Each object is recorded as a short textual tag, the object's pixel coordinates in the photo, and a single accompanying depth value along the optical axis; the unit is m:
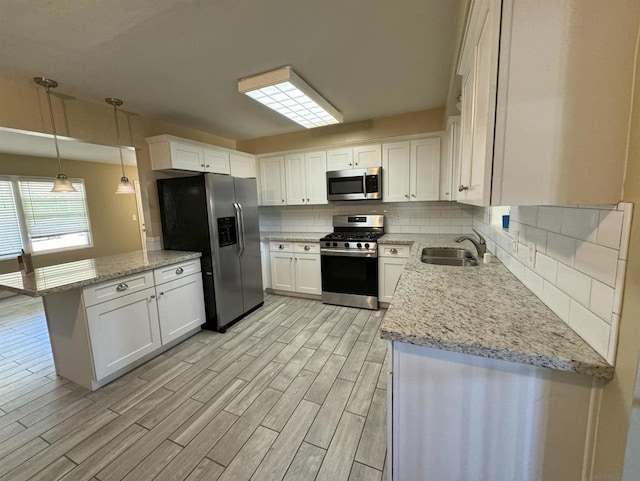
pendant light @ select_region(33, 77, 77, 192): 2.06
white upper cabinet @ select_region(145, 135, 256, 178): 2.90
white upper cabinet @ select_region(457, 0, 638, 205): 0.72
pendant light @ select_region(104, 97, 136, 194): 2.70
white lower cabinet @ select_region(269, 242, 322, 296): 3.70
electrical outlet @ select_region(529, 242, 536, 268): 1.28
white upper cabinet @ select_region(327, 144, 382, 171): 3.45
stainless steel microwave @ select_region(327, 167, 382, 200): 3.38
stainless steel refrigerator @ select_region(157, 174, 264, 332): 2.85
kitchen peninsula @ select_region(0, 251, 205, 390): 1.99
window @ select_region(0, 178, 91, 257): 4.42
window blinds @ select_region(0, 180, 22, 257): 4.34
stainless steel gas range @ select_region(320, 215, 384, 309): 3.33
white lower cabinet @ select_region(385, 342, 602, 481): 0.86
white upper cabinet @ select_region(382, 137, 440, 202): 3.23
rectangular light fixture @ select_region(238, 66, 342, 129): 2.11
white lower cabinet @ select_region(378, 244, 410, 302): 3.19
